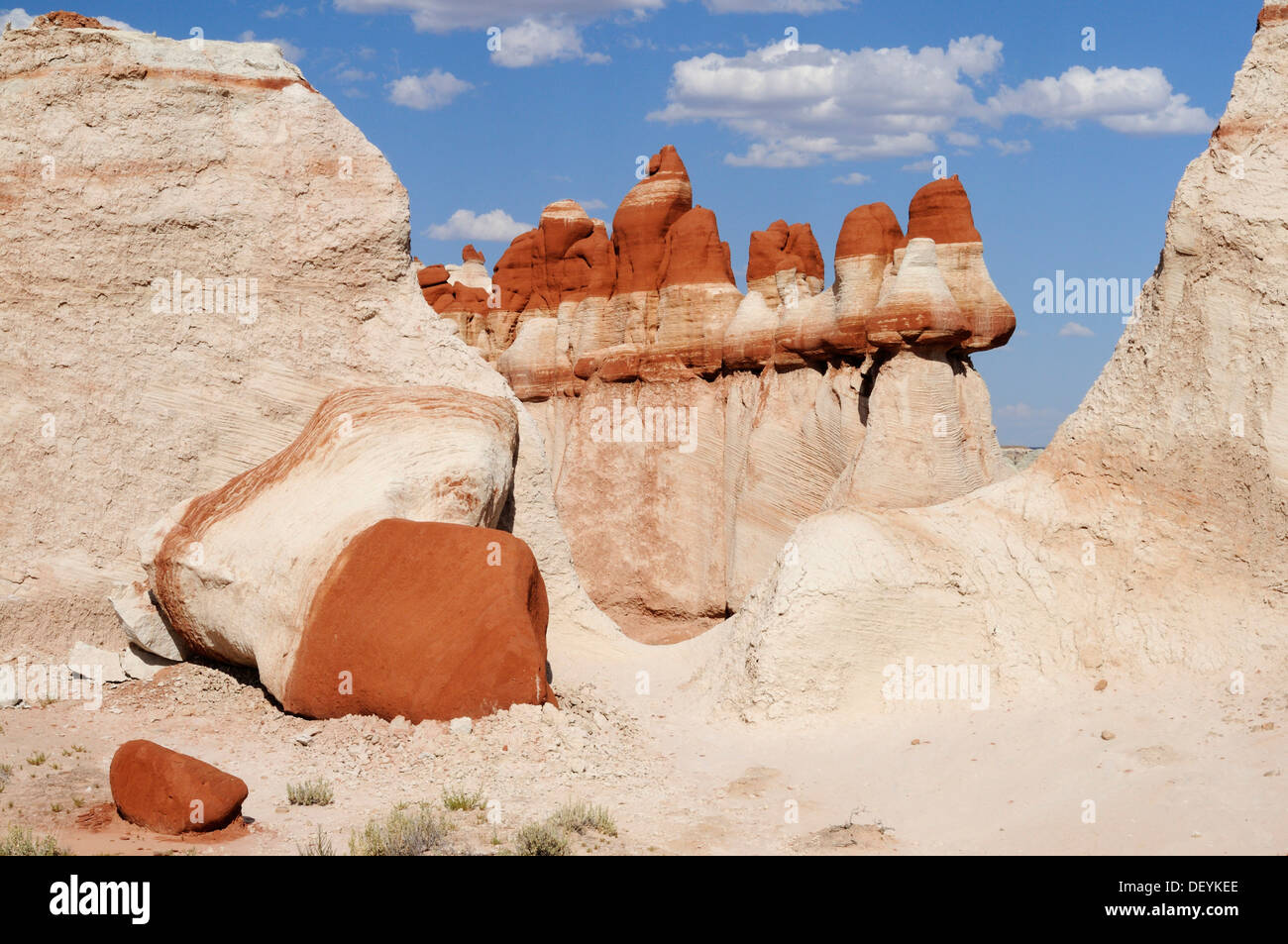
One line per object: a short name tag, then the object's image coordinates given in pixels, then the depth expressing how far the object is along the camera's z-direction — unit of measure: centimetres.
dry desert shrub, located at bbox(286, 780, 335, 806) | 680
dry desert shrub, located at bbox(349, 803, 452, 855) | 581
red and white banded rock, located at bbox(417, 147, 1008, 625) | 1750
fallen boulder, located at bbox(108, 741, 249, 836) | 610
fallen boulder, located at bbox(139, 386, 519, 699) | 848
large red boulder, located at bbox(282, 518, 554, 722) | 799
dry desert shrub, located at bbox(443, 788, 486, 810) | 670
